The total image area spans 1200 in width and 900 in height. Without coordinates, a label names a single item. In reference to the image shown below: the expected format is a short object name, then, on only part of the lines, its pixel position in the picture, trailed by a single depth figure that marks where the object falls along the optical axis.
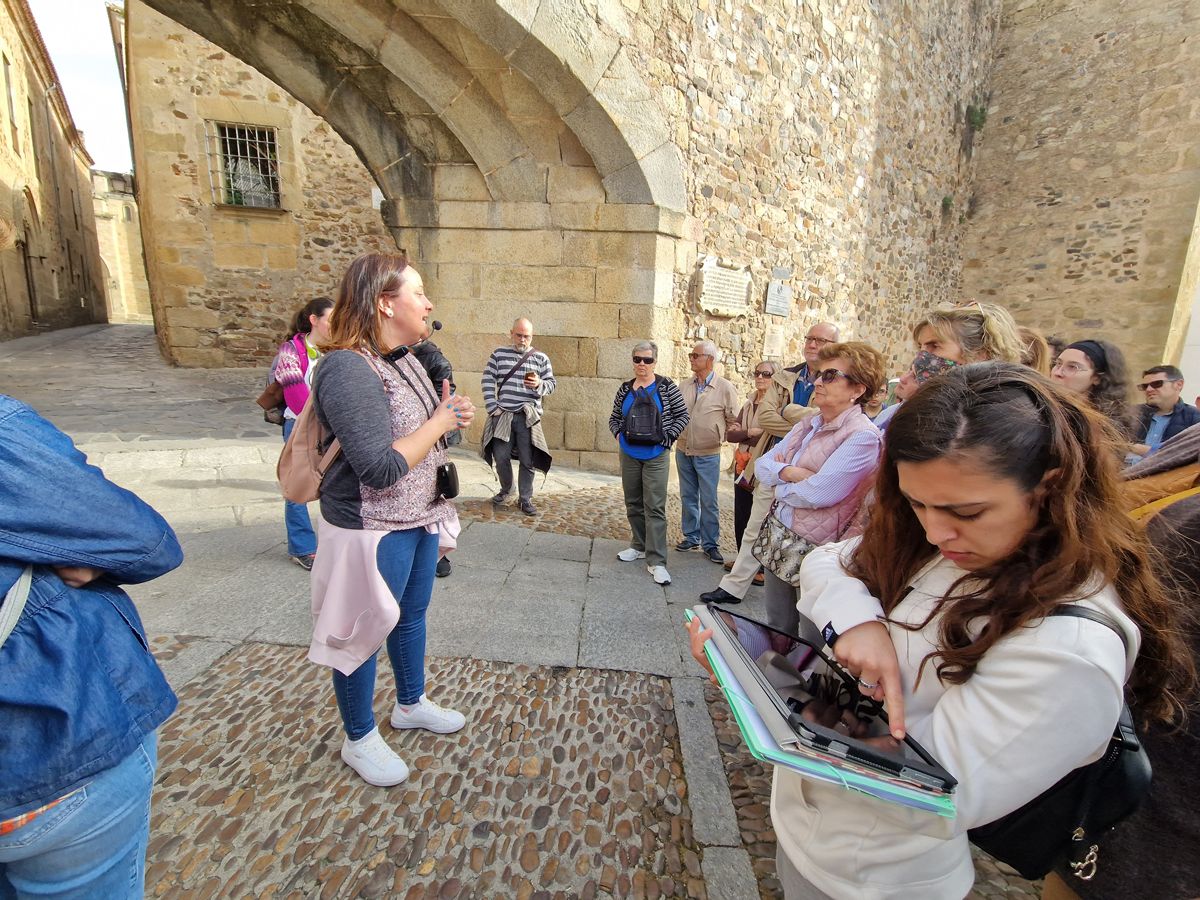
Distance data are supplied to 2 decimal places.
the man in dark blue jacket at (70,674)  0.87
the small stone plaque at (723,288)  6.61
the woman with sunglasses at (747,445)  3.80
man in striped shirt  4.67
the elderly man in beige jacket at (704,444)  4.24
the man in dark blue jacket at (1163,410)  4.22
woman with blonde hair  2.24
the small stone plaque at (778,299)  7.63
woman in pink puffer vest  2.35
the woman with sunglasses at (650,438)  3.87
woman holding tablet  0.76
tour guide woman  1.59
